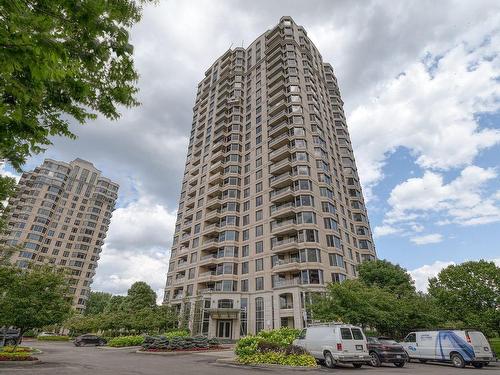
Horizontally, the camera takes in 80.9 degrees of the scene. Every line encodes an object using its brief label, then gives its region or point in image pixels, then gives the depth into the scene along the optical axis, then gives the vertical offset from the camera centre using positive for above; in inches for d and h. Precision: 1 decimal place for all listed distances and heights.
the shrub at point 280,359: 587.5 -21.2
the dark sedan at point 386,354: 689.6 -10.2
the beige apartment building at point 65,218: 3169.3 +1324.9
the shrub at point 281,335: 763.4 +29.8
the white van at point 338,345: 593.0 +6.7
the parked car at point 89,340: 1480.1 +23.8
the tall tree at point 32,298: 772.6 +114.6
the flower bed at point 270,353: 594.2 -10.5
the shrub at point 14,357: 669.3 -25.3
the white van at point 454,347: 687.1 +5.7
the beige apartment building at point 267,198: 1569.9 +868.3
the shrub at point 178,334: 1269.7 +49.7
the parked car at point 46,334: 2305.4 +78.3
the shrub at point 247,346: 663.8 +2.6
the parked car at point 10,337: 1206.9 +28.8
